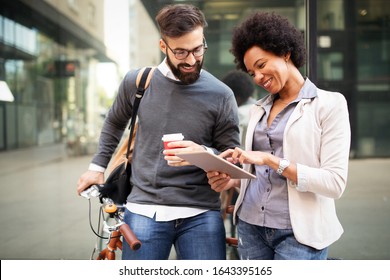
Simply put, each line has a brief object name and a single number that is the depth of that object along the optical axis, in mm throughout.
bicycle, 2335
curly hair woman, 2170
